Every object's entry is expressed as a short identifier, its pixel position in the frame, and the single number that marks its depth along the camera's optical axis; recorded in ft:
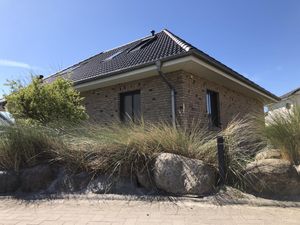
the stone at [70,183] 14.73
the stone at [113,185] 14.05
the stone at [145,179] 14.16
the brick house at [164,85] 23.91
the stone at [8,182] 15.35
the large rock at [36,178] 15.31
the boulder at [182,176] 13.39
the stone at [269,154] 14.73
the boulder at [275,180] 13.26
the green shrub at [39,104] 20.40
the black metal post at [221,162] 14.03
